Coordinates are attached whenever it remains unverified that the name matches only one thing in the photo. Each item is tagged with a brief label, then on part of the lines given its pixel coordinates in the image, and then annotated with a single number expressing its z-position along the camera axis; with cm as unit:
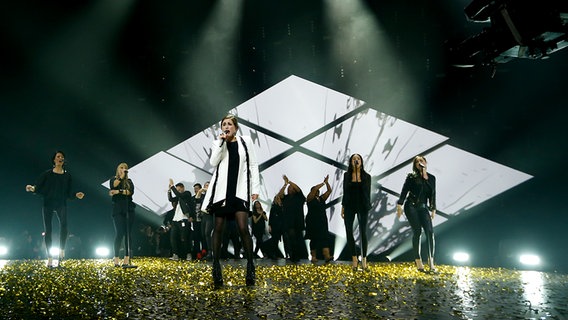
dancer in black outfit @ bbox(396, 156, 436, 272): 591
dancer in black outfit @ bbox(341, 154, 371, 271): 612
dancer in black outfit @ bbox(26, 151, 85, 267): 623
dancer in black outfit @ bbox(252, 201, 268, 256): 945
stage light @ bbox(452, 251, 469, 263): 849
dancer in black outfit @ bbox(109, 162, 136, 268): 635
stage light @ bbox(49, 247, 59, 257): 1090
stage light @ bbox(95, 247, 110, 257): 1063
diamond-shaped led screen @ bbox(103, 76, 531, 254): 890
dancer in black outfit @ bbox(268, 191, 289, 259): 933
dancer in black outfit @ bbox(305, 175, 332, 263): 862
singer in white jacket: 392
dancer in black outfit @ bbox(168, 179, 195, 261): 895
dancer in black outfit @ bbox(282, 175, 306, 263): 813
